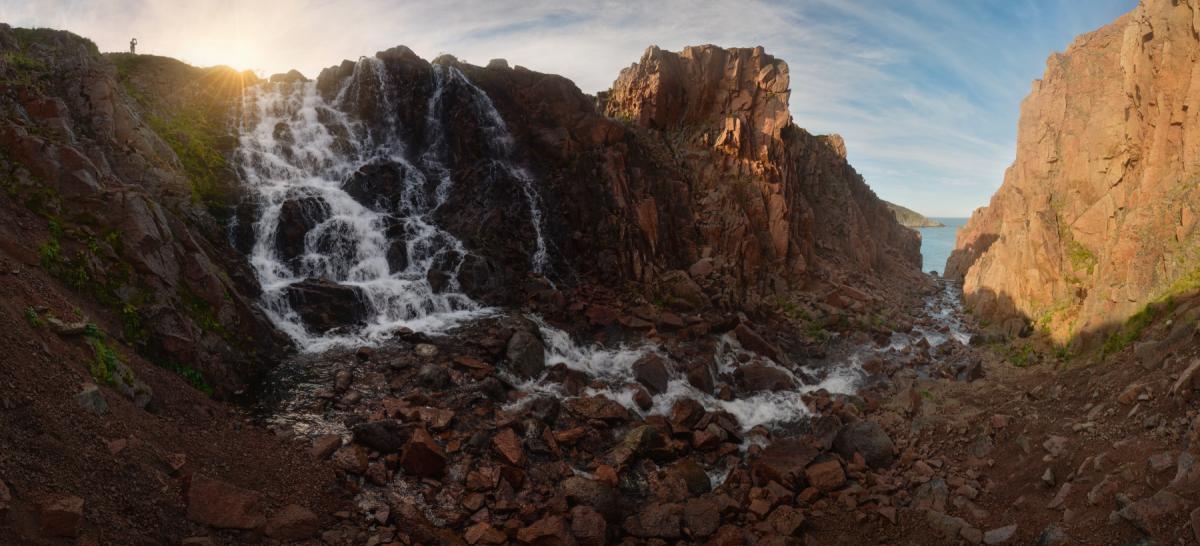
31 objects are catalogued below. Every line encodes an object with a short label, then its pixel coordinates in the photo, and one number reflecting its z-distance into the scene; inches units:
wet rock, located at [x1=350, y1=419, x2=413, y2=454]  522.3
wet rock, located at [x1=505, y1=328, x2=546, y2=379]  753.0
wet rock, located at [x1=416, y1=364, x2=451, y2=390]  671.8
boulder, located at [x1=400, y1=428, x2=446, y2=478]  501.0
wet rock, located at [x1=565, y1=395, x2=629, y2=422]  658.8
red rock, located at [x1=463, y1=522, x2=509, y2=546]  430.9
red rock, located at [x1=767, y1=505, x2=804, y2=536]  455.8
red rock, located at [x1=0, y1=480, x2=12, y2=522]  251.3
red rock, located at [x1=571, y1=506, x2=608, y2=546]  443.5
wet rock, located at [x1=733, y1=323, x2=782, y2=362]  930.1
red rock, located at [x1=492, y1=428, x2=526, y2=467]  532.4
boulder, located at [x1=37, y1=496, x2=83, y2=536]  263.3
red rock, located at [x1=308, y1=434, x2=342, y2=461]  490.6
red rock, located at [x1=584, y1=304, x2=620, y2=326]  963.3
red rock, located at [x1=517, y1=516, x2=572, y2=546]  430.6
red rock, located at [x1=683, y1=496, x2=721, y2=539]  463.2
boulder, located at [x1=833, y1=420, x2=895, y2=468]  560.9
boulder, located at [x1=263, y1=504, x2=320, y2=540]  369.7
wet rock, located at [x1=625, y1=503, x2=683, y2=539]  464.4
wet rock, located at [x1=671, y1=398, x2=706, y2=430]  663.8
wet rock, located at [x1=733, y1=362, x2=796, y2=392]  807.1
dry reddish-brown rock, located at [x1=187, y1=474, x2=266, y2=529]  349.4
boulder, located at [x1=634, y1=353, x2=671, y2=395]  768.9
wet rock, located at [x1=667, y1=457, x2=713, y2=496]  540.7
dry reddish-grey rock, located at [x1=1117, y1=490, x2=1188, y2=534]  316.5
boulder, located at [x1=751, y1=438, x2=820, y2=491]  531.1
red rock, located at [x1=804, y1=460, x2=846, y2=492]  518.6
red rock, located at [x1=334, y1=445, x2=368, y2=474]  481.1
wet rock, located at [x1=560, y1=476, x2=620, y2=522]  484.4
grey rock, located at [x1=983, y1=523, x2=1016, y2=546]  386.6
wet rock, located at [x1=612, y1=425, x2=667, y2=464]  577.7
